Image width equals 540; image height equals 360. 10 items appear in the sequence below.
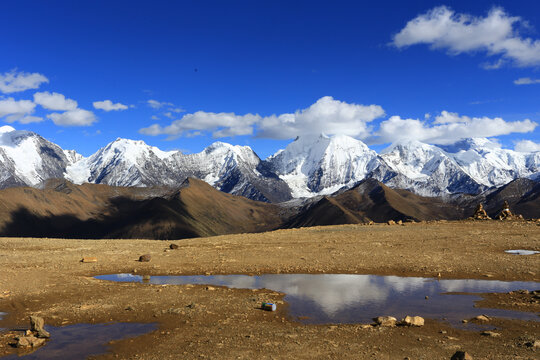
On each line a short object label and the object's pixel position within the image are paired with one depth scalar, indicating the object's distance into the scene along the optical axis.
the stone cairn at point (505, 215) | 65.26
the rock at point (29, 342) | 16.86
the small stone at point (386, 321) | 18.62
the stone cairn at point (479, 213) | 70.62
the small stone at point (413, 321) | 18.42
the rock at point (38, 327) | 17.80
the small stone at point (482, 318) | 19.17
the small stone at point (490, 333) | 17.05
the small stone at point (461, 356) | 13.91
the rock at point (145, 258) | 37.53
